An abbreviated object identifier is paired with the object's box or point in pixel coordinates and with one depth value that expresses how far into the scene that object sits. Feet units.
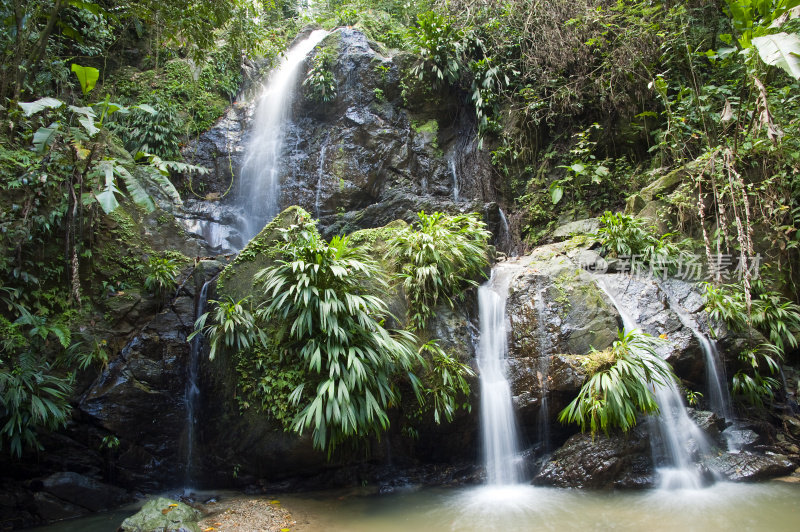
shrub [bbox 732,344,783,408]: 18.20
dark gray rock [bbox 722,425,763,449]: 17.03
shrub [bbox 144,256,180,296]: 19.53
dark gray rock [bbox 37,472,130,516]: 14.84
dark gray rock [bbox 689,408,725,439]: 16.57
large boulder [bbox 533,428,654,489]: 15.17
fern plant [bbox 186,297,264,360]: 16.47
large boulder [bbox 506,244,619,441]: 16.85
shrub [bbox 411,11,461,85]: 32.30
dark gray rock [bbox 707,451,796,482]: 15.57
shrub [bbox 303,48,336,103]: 33.71
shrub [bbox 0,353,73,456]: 14.10
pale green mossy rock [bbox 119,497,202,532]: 11.57
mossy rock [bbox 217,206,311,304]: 18.57
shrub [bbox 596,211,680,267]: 21.50
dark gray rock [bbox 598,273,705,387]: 17.81
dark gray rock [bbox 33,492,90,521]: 14.35
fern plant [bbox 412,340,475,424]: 16.39
